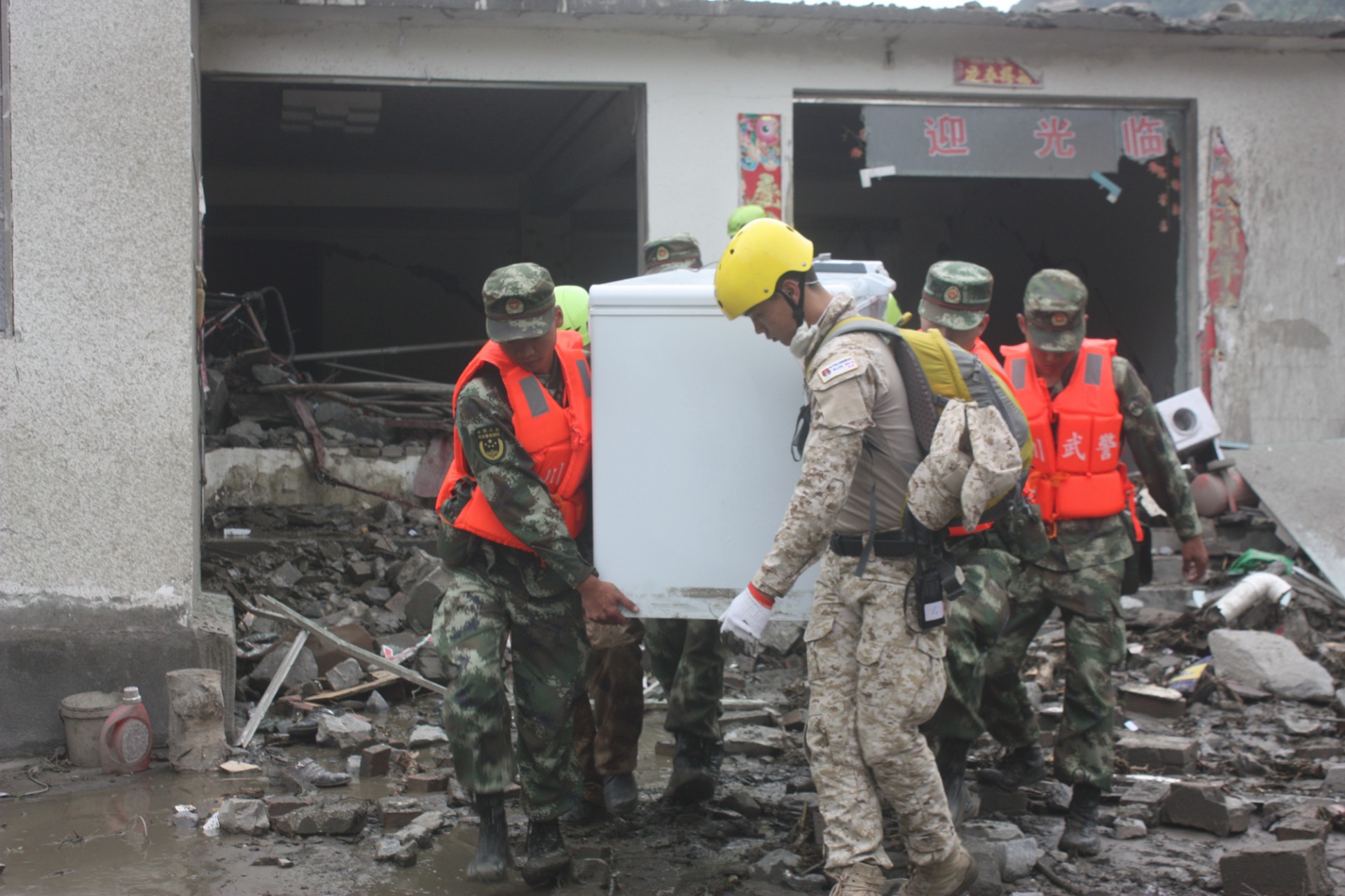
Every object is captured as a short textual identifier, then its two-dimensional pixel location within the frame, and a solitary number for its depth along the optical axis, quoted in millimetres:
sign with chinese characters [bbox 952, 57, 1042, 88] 7934
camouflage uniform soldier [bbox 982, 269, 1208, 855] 4102
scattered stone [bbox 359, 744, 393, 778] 4703
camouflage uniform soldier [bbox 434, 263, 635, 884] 3498
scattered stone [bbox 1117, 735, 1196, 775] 4805
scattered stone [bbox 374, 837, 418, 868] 3730
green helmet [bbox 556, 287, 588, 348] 5387
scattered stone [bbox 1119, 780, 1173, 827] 4242
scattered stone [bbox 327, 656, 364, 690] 5820
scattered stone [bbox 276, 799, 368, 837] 3965
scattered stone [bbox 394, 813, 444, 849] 3866
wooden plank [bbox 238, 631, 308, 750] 5012
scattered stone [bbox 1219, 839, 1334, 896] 3330
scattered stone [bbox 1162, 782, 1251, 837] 4035
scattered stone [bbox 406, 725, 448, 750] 5145
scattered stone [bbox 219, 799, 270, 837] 3977
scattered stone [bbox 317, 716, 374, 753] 5066
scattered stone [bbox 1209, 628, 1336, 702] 5902
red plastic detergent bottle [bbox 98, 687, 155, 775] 4672
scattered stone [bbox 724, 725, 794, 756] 5129
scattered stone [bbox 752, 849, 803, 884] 3648
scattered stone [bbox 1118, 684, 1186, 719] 5641
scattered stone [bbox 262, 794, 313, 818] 4109
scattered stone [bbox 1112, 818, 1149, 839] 4086
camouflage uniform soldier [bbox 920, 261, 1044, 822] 3863
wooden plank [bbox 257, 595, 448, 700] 5496
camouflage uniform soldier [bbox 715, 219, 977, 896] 2998
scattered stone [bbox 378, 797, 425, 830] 4090
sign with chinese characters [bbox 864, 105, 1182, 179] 8008
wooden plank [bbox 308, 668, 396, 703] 5672
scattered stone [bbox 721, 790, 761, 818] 4297
